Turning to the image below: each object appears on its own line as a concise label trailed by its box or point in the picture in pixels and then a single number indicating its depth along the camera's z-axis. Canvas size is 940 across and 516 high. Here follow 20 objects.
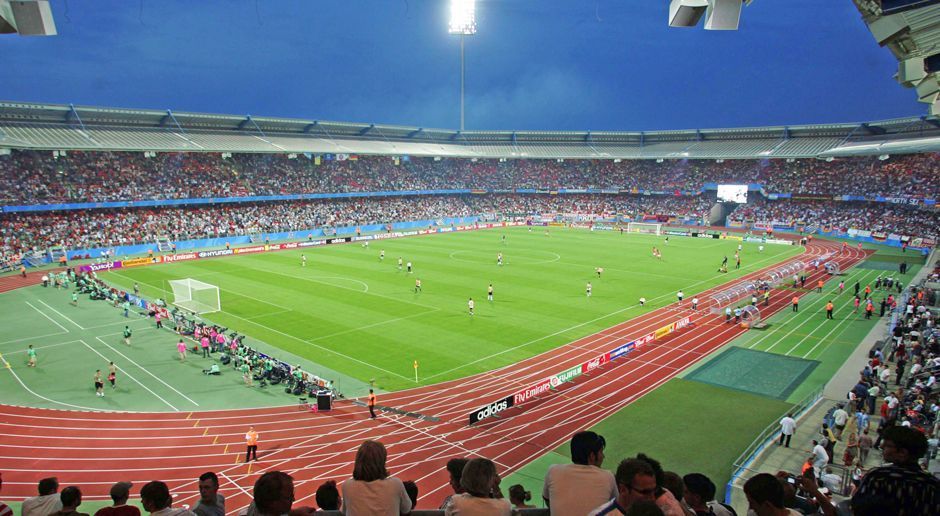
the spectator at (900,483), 4.16
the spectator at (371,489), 4.42
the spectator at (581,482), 4.38
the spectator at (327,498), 5.08
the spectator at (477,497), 4.09
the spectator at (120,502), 4.56
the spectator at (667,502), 4.14
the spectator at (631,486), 3.93
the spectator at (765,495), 4.09
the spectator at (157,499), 4.76
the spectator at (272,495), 4.21
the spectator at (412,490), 5.30
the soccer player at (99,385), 20.44
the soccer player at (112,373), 21.28
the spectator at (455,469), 5.11
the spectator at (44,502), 6.04
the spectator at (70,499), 5.21
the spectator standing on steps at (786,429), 15.47
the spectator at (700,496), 4.94
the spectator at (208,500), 5.54
